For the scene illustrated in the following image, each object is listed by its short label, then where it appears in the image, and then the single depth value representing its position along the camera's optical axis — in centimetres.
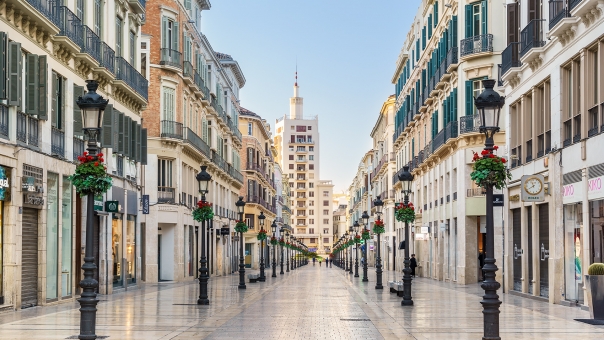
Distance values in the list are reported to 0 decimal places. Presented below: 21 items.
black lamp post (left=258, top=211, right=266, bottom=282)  5276
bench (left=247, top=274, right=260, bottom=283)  5025
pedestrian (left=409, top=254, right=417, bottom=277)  6022
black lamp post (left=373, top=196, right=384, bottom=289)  4059
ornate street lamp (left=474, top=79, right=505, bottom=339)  1525
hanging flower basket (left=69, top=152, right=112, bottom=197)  1602
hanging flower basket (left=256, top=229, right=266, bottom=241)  5974
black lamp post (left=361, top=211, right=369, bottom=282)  5215
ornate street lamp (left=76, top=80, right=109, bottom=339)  1482
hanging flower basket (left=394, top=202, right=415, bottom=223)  3170
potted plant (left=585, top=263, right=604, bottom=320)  2011
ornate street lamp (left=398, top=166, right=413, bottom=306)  2803
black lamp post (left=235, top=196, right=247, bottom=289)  4100
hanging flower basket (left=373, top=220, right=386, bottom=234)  4766
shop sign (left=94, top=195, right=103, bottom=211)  3398
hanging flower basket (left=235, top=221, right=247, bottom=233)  4572
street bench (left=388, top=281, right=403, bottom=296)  3269
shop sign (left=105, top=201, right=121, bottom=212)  3588
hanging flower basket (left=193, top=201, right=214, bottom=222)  3350
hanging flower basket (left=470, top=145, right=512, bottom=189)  1666
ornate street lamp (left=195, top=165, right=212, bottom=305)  2845
